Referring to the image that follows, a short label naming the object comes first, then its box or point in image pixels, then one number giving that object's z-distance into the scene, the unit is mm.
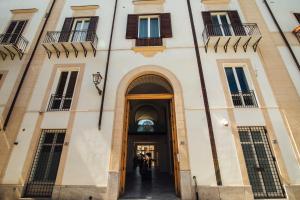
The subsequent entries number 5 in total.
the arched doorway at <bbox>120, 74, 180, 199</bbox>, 7465
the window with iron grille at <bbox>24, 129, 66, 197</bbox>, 6699
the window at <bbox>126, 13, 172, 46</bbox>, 9227
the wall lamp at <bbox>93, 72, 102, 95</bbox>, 7489
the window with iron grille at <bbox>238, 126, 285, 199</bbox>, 6297
